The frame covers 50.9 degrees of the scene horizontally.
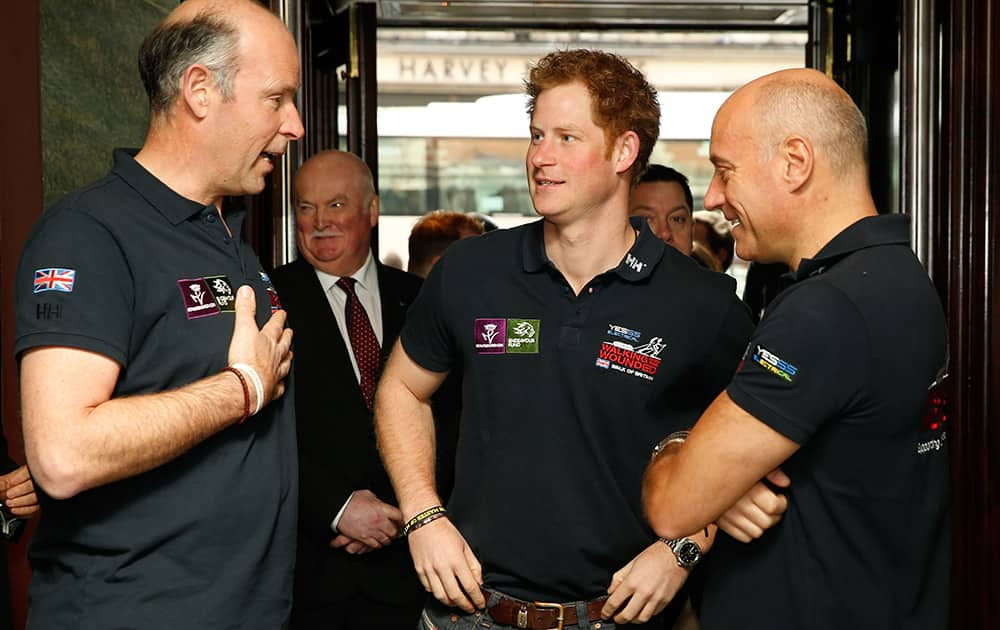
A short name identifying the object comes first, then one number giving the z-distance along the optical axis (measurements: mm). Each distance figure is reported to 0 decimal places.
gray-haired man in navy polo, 1477
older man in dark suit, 2711
